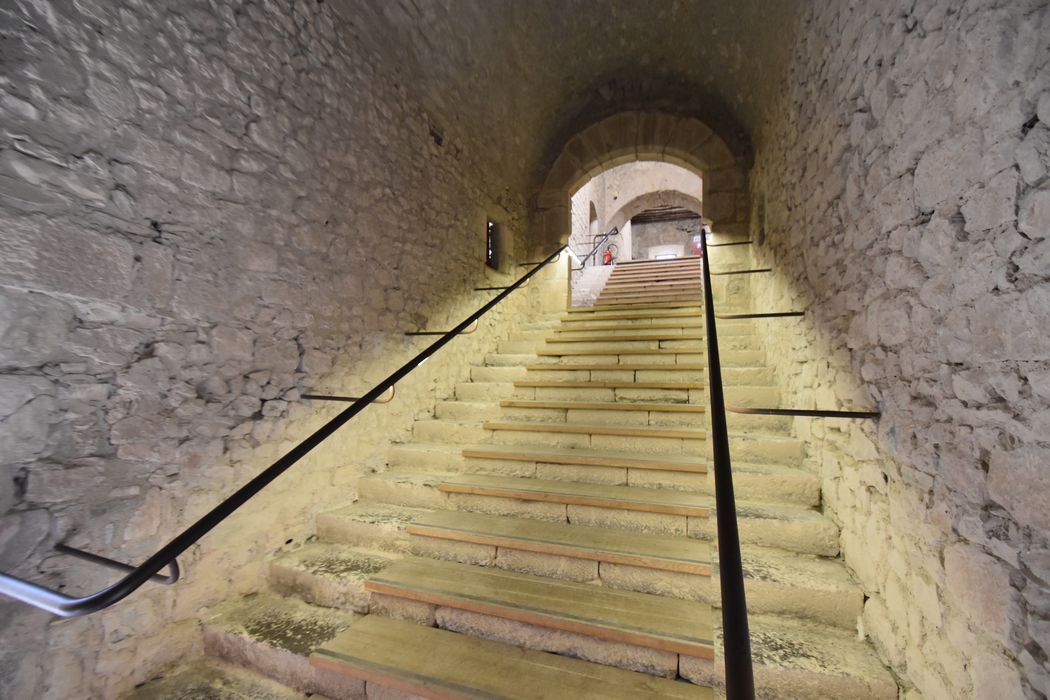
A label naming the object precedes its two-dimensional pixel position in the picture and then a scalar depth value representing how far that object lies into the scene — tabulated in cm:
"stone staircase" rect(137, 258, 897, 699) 143
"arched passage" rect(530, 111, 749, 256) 462
